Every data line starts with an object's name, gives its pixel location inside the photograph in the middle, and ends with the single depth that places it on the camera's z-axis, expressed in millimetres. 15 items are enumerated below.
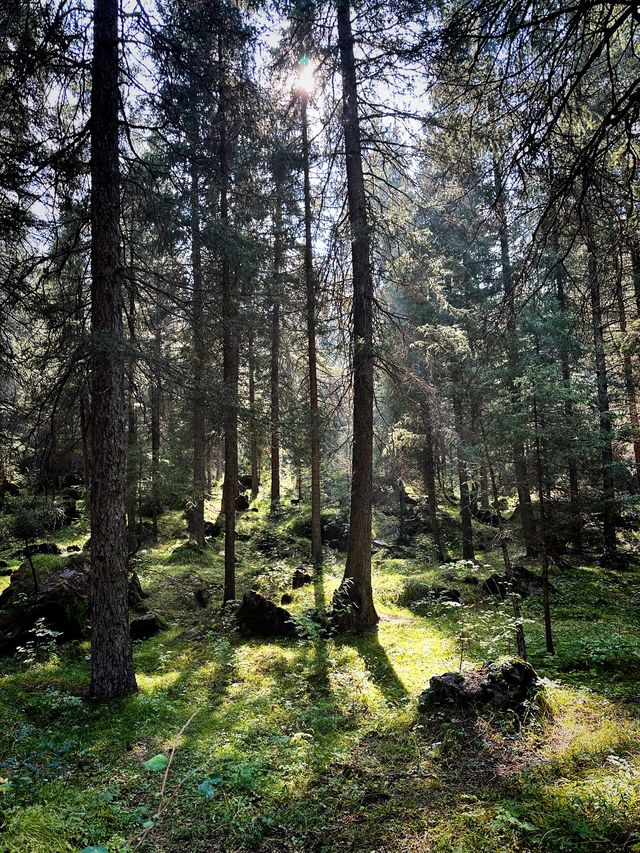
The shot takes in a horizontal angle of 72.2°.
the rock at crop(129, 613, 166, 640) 9695
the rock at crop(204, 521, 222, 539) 18666
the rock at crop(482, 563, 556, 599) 10867
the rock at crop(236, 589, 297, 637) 9609
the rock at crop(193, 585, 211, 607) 11934
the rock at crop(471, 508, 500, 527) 20930
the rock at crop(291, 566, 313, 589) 12475
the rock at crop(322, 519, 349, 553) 17219
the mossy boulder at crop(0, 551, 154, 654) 8905
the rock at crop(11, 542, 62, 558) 13961
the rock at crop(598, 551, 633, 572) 13258
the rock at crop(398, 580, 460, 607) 10914
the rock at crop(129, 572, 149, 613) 11000
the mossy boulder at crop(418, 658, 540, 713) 5234
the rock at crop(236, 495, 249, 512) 21512
